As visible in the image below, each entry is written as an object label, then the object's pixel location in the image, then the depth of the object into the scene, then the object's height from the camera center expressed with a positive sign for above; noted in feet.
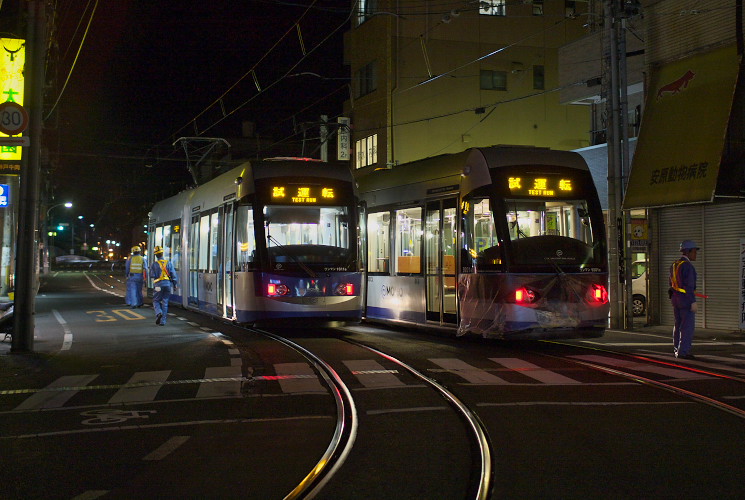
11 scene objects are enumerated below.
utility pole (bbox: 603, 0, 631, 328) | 61.21 +9.42
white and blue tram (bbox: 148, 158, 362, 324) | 51.70 +2.13
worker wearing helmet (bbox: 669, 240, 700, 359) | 42.14 -1.29
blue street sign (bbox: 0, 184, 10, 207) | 77.71 +7.94
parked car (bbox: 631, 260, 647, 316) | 75.56 -1.63
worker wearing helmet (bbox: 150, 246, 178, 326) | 62.39 -0.70
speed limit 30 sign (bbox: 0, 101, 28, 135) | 44.09 +8.63
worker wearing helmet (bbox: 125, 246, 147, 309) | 81.35 -0.11
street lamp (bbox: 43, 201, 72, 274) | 221.97 +6.12
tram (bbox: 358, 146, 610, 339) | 44.01 +1.73
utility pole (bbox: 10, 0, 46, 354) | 45.44 +4.63
